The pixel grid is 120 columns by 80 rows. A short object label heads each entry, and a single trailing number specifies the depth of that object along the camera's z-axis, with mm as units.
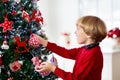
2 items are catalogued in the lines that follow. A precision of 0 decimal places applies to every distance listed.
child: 2027
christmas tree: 2461
